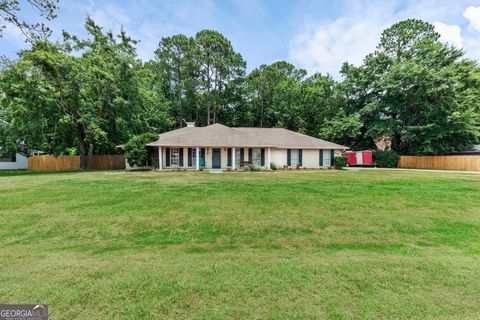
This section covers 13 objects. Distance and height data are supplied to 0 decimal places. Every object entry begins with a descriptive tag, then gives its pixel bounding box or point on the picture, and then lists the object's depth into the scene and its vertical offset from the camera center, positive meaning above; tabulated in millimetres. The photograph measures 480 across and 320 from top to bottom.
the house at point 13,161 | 24562 -29
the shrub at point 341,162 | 21391 -340
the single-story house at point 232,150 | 19022 +901
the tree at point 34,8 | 6262 +4305
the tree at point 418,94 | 23703 +7505
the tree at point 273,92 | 34250 +10933
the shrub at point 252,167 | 18953 -695
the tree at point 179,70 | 33250 +14103
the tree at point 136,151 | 18391 +765
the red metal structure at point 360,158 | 25703 +47
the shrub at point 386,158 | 25609 +23
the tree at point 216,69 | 33188 +14517
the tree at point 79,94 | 17188 +5800
